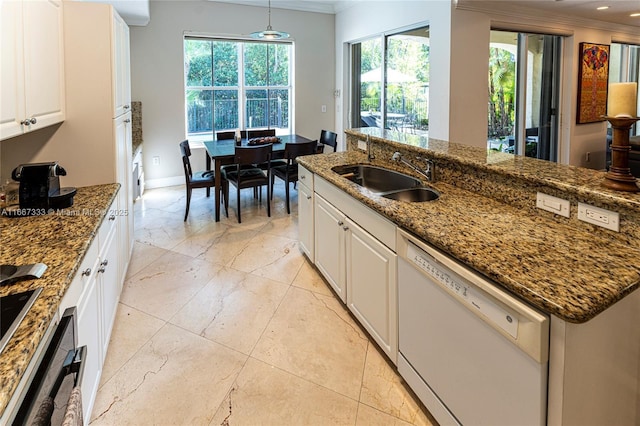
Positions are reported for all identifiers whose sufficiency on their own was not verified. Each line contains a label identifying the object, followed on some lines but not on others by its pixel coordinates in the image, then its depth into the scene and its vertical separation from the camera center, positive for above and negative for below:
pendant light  4.58 +1.51
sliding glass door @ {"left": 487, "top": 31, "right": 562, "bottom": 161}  5.45 +1.02
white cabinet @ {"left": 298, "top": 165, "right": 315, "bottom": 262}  3.14 -0.39
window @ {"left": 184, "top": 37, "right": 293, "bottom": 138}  6.32 +1.31
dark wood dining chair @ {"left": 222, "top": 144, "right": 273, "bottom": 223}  4.32 -0.11
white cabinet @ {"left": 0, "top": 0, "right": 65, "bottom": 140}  1.63 +0.47
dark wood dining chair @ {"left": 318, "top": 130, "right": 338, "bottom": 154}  5.52 +0.35
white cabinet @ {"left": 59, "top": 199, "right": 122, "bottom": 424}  1.54 -0.62
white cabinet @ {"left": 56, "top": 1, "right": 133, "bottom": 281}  2.43 +0.42
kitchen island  1.08 -0.31
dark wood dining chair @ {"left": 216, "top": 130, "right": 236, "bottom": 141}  5.77 +0.42
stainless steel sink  2.76 -0.10
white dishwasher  1.14 -0.62
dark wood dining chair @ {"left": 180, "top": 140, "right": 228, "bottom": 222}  4.41 -0.19
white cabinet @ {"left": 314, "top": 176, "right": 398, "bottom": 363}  1.95 -0.55
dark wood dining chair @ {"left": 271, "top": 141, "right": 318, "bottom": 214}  4.72 +0.08
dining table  4.43 +0.15
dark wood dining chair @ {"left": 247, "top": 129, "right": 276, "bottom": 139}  5.89 +0.46
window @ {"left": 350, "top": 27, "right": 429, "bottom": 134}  5.45 +1.26
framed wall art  6.03 +1.29
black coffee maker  2.02 -0.12
